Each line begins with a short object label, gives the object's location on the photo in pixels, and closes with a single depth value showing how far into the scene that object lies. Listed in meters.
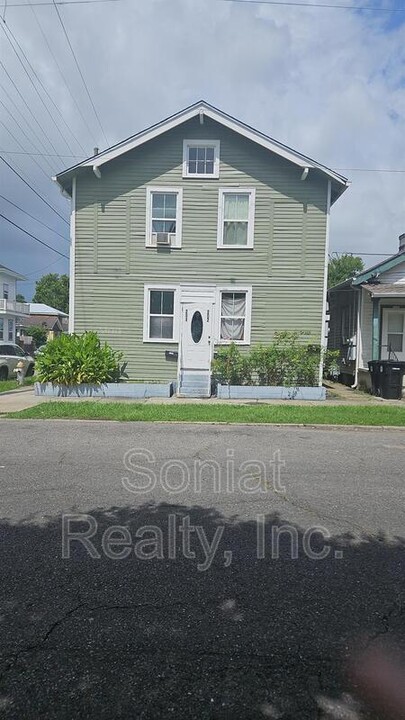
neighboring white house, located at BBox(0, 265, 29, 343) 45.12
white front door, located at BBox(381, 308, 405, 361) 17.17
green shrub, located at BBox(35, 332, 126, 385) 14.14
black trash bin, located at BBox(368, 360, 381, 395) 15.30
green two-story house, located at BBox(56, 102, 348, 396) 15.82
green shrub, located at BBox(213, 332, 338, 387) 14.91
